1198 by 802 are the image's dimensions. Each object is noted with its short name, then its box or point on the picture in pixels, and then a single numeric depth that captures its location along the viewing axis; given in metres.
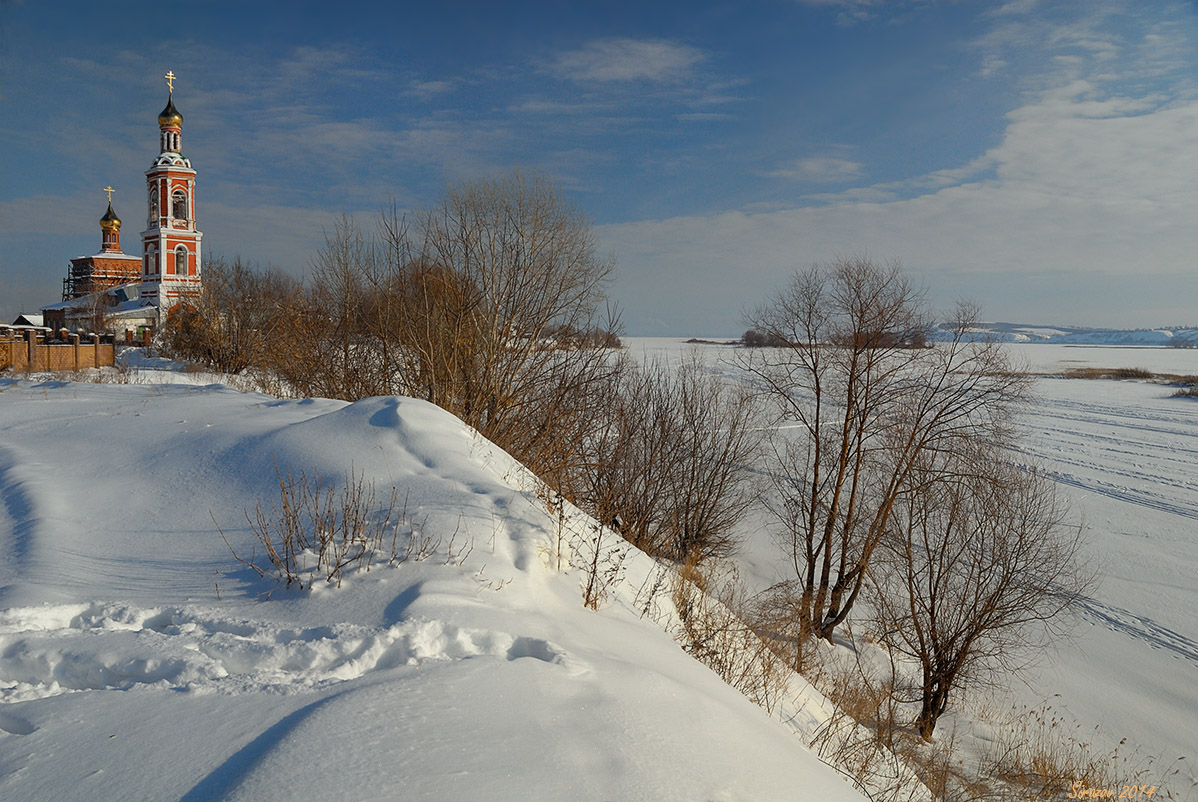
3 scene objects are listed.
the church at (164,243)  51.16
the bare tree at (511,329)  11.28
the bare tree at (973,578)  14.34
